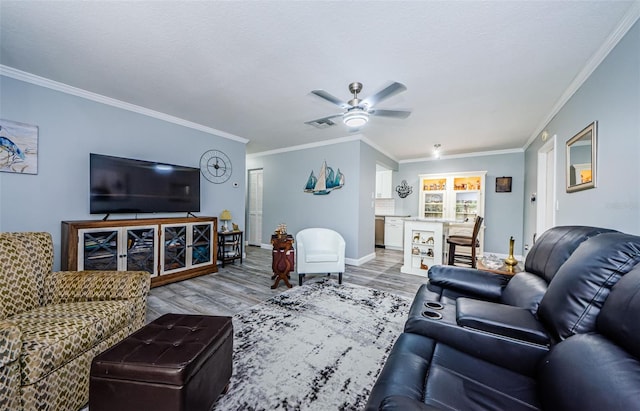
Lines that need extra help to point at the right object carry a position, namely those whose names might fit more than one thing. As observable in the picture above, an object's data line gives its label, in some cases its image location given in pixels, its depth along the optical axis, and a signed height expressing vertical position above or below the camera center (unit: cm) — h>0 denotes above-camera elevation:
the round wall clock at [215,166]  420 +67
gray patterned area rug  144 -115
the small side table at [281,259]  331 -77
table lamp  433 -26
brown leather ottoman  108 -81
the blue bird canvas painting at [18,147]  241 +54
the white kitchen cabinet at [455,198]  548 +21
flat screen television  292 +21
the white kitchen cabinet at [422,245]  389 -65
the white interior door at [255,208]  632 -13
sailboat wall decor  462 +47
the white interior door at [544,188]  365 +33
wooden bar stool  351 -56
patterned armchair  109 -70
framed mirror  201 +47
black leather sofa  72 -56
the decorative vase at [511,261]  240 -53
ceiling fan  195 +93
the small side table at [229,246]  431 -81
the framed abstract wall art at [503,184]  532 +53
